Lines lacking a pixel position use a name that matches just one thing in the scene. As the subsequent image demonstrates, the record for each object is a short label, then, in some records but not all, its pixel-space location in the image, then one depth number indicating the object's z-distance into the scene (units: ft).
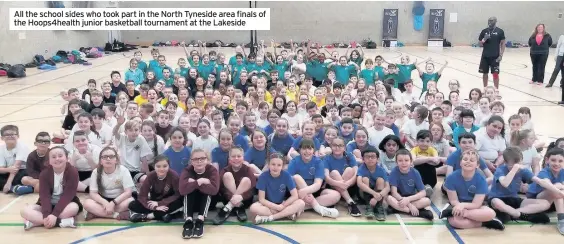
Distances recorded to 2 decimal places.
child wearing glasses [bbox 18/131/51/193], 17.12
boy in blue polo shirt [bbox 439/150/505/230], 14.92
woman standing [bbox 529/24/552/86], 41.47
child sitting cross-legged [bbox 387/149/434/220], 15.87
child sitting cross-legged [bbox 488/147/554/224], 15.35
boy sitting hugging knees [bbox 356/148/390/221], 16.28
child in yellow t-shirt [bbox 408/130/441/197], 17.79
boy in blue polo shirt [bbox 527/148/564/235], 15.01
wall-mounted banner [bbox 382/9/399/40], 82.74
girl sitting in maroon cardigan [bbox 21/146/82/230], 14.89
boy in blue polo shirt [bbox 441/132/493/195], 17.08
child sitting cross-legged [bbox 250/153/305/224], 15.57
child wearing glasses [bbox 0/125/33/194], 17.84
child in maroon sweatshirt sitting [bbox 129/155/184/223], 15.46
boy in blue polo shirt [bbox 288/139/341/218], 16.22
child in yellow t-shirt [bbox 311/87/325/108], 28.14
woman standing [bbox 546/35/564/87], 38.66
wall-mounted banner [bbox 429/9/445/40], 82.43
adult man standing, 37.60
